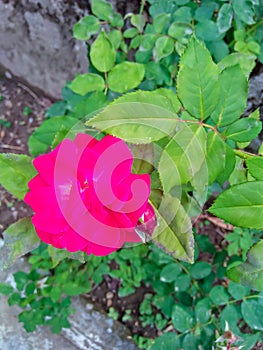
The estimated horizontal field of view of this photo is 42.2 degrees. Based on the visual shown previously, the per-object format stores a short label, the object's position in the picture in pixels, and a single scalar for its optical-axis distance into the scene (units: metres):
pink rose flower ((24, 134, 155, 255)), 0.17
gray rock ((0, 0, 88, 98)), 0.44
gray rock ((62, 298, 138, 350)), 0.45
